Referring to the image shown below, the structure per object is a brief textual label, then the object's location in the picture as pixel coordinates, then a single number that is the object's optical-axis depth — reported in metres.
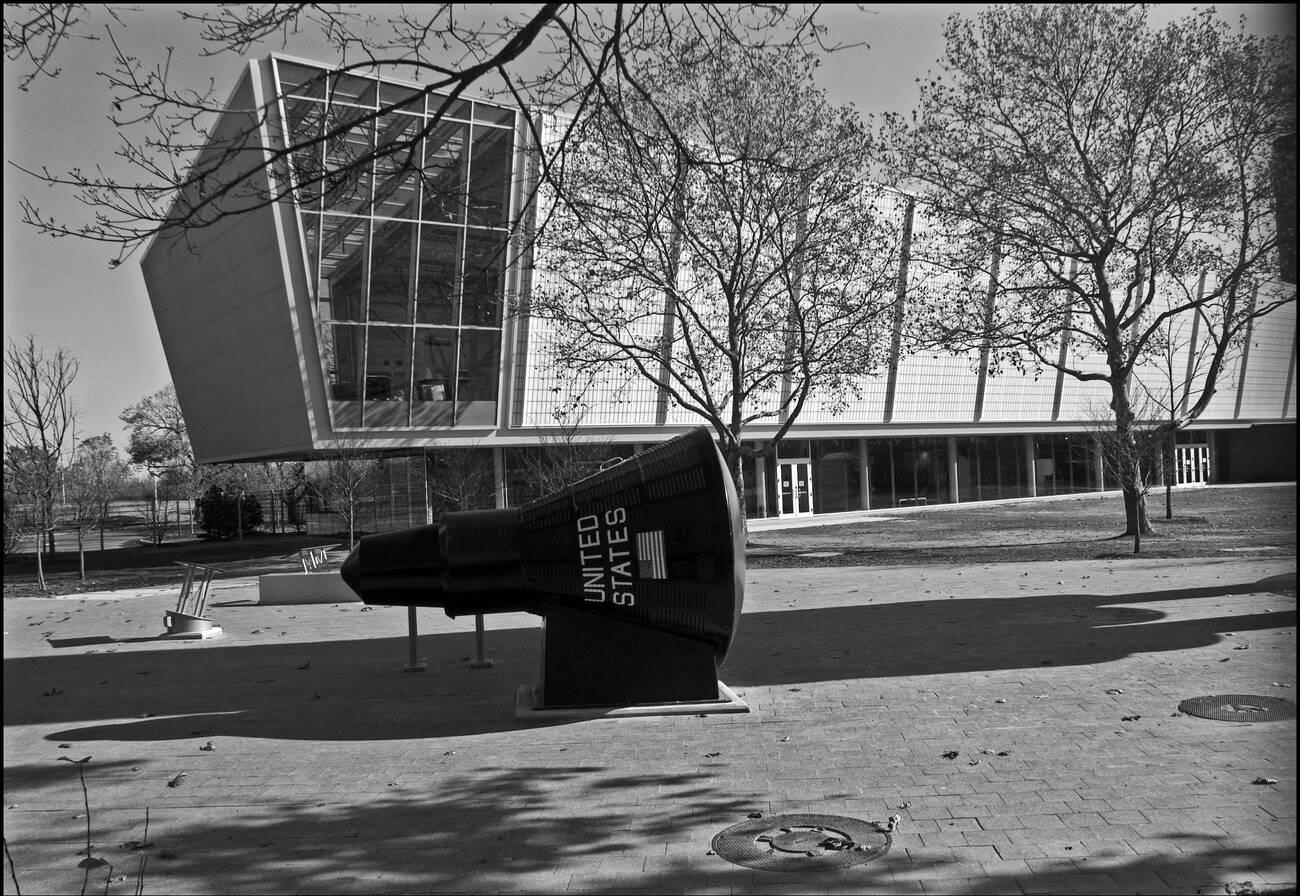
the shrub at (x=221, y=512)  44.22
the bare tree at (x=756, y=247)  21.73
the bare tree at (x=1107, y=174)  21.59
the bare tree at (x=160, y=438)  66.04
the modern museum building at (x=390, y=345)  29.30
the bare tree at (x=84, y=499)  25.30
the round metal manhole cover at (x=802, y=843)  4.76
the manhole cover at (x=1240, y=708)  6.91
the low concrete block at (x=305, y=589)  17.39
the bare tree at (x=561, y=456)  29.28
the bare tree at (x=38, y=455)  24.02
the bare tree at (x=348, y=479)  28.78
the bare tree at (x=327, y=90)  5.11
